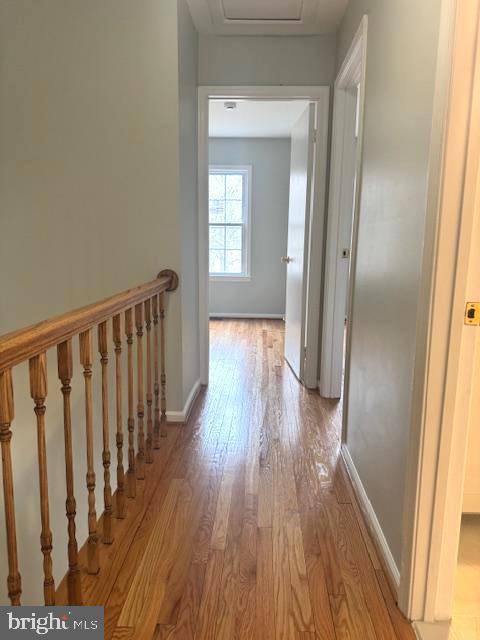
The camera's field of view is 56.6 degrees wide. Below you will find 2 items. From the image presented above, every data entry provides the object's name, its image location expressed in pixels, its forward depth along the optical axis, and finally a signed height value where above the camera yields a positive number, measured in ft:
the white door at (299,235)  10.96 -0.04
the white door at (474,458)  5.32 -2.72
